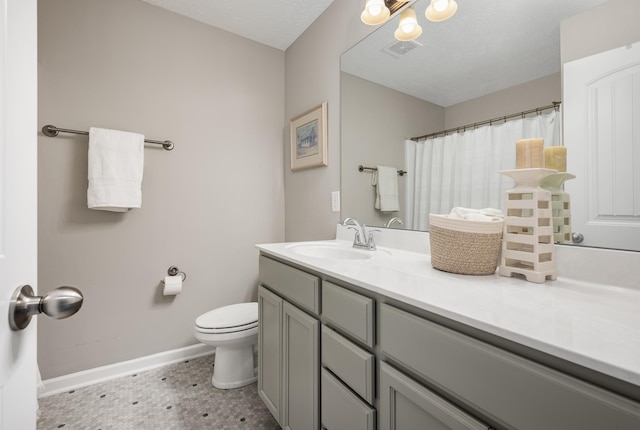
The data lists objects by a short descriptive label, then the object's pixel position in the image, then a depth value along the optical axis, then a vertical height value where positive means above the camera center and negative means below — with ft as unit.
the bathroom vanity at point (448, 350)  1.41 -0.89
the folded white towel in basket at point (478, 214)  2.97 +0.01
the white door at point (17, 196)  1.30 +0.11
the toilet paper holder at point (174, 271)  6.45 -1.27
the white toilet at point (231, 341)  5.35 -2.40
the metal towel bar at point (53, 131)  5.25 +1.61
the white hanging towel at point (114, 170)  5.35 +0.90
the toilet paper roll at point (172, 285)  6.16 -1.52
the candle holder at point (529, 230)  2.64 -0.14
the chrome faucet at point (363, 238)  4.77 -0.40
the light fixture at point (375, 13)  4.58 +3.30
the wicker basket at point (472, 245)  2.83 -0.31
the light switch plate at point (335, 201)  6.05 +0.31
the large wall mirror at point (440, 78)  3.17 +1.95
